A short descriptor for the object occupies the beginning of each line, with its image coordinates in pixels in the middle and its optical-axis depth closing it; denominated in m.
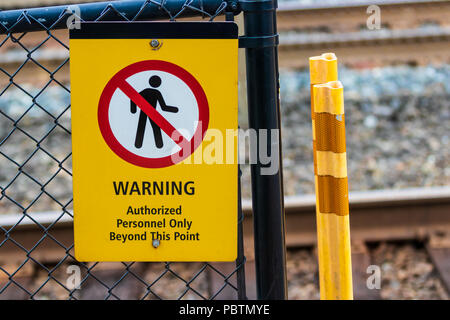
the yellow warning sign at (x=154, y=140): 4.41
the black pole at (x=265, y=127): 4.51
